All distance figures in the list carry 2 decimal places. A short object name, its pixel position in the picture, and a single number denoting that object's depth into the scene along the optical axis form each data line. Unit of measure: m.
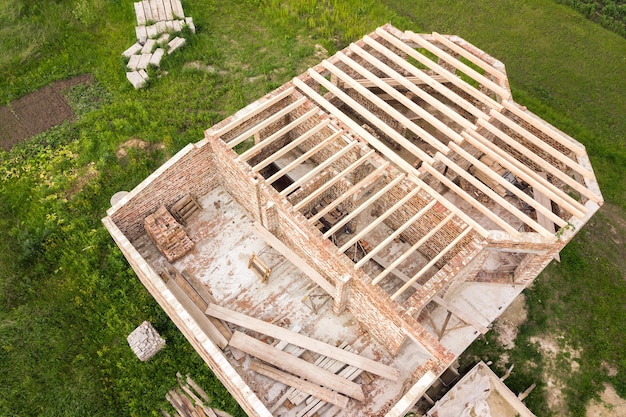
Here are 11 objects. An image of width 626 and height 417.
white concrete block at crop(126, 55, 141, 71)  16.34
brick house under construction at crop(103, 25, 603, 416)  9.38
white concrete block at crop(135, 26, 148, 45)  17.16
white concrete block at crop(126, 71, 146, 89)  15.81
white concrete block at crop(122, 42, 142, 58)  16.70
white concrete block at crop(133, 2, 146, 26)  17.67
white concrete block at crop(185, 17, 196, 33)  17.52
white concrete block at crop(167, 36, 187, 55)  16.84
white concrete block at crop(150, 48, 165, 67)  16.39
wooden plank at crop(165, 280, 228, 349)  9.88
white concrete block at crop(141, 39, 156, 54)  16.78
